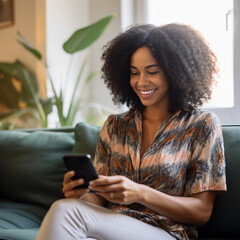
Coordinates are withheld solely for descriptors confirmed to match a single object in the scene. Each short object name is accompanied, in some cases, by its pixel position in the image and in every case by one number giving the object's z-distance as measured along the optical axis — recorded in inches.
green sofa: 69.7
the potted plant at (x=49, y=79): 108.2
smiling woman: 50.4
